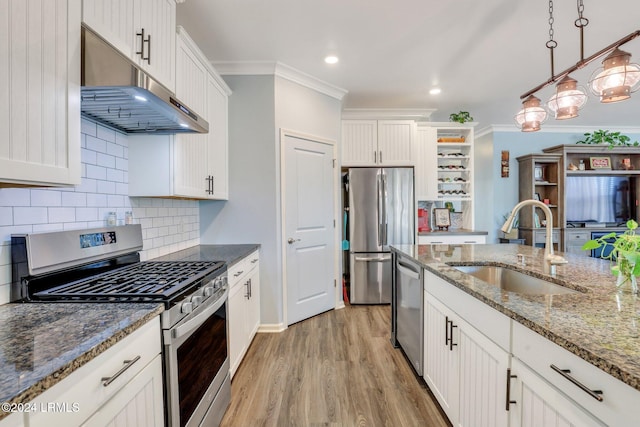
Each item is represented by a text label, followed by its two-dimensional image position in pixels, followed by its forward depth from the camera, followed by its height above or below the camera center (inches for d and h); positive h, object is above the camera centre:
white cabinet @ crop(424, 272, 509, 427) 45.0 -27.3
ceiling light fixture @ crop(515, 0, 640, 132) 60.1 +28.0
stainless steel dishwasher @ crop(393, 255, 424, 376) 79.4 -28.7
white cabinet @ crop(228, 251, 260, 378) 82.9 -29.0
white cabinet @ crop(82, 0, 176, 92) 49.0 +35.0
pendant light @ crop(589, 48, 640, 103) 59.9 +27.6
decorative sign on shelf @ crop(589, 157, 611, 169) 199.8 +32.8
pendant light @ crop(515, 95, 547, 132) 84.5 +28.1
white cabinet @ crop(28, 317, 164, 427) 27.4 -19.2
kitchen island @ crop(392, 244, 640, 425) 27.8 -13.0
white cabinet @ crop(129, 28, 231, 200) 75.9 +17.7
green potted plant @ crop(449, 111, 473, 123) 166.8 +53.8
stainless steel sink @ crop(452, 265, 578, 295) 64.2 -16.1
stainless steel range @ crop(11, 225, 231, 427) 46.3 -12.4
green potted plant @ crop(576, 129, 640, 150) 192.7 +48.1
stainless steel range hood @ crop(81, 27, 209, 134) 46.2 +21.2
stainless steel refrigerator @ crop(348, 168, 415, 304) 147.8 -6.5
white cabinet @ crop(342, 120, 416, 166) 155.5 +37.2
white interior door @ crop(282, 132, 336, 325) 120.3 -5.4
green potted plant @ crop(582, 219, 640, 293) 43.9 -7.2
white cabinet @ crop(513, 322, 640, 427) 26.3 -17.4
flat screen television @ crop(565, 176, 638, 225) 200.1 +8.7
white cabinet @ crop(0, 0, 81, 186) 33.8 +15.6
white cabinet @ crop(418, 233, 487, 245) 155.4 -13.6
